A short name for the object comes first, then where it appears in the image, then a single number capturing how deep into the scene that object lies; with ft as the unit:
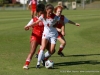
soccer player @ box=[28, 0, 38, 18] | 94.12
